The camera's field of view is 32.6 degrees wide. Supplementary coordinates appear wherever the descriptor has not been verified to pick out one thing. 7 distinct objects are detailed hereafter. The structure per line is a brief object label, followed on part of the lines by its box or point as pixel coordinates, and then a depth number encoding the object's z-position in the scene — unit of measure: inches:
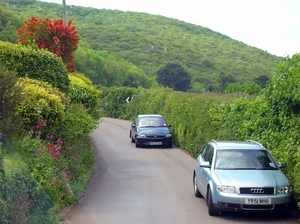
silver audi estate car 410.6
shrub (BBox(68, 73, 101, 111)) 904.9
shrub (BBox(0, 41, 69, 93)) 633.6
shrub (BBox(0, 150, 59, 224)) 288.2
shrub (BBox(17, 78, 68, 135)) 528.7
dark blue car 1035.9
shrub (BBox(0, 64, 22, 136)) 452.7
